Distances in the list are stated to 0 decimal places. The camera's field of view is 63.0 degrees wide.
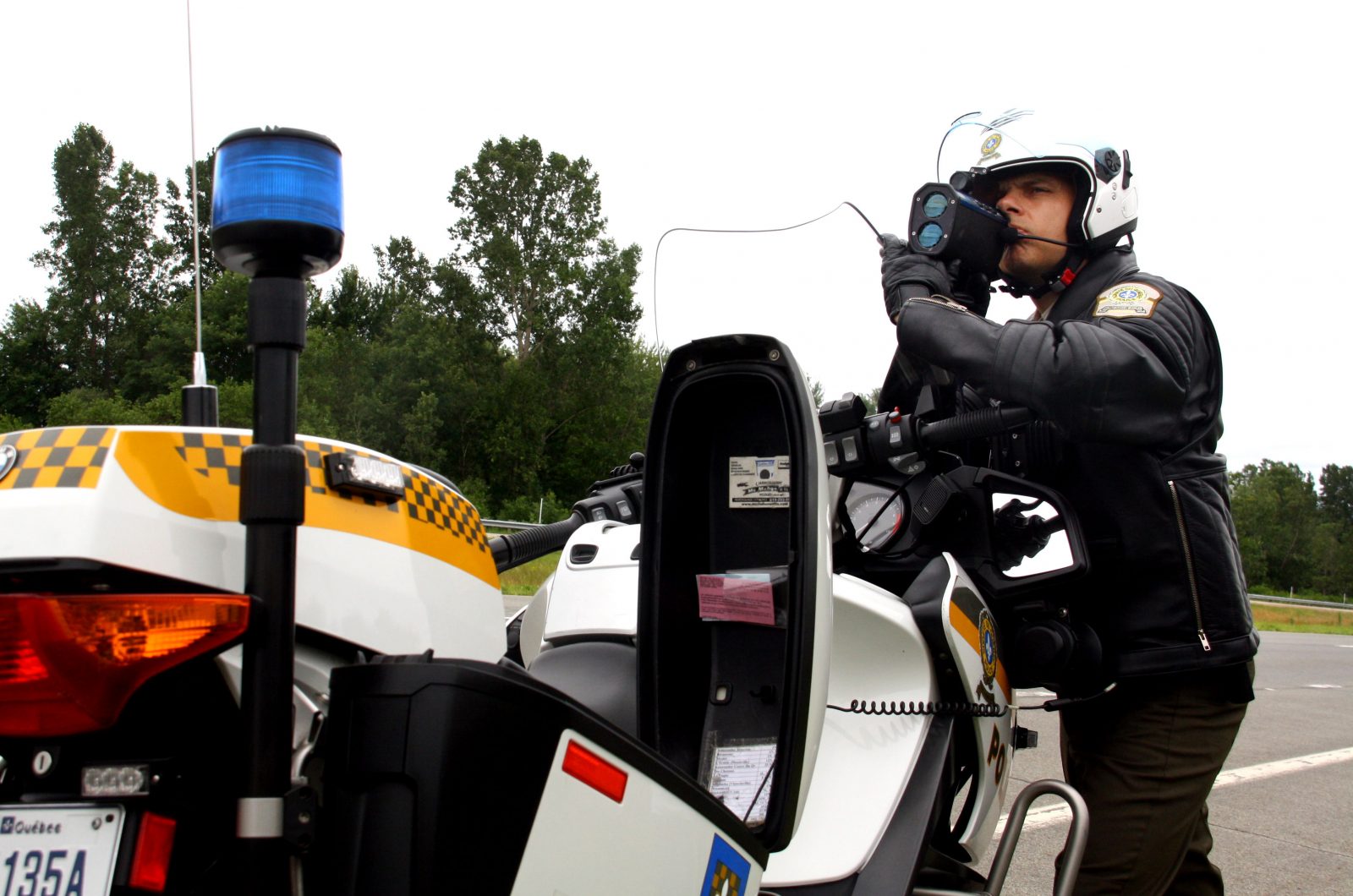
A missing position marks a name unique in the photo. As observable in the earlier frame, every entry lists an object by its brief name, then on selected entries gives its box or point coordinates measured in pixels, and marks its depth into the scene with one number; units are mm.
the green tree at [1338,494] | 115375
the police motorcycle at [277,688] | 1137
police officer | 2309
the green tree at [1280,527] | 92625
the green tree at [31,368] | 36500
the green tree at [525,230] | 45500
